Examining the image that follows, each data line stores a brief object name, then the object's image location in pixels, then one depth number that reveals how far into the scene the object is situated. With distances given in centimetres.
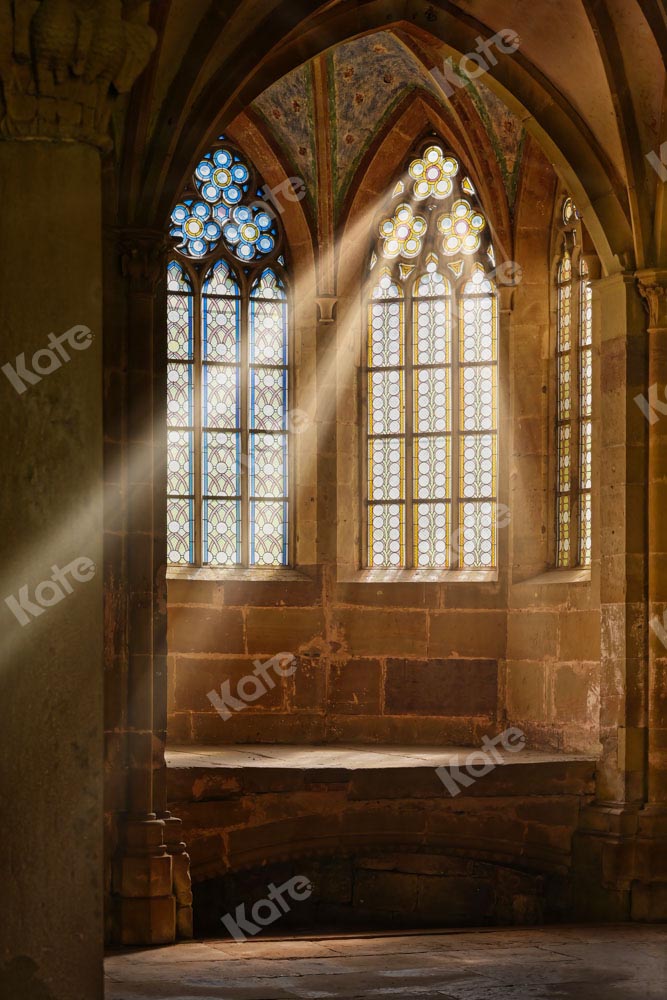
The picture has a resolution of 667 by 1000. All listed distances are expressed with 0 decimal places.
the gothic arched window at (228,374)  1530
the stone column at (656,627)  1191
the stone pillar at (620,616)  1223
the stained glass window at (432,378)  1532
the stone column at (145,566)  1102
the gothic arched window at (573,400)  1441
